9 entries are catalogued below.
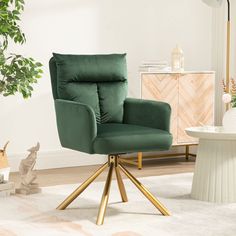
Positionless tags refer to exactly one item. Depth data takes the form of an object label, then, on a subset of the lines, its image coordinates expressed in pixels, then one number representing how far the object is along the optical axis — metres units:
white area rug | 4.29
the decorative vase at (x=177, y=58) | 7.23
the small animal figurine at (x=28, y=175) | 5.56
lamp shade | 7.16
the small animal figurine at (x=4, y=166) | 5.65
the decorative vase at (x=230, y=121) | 5.38
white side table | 5.17
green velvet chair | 4.52
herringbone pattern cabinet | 7.03
